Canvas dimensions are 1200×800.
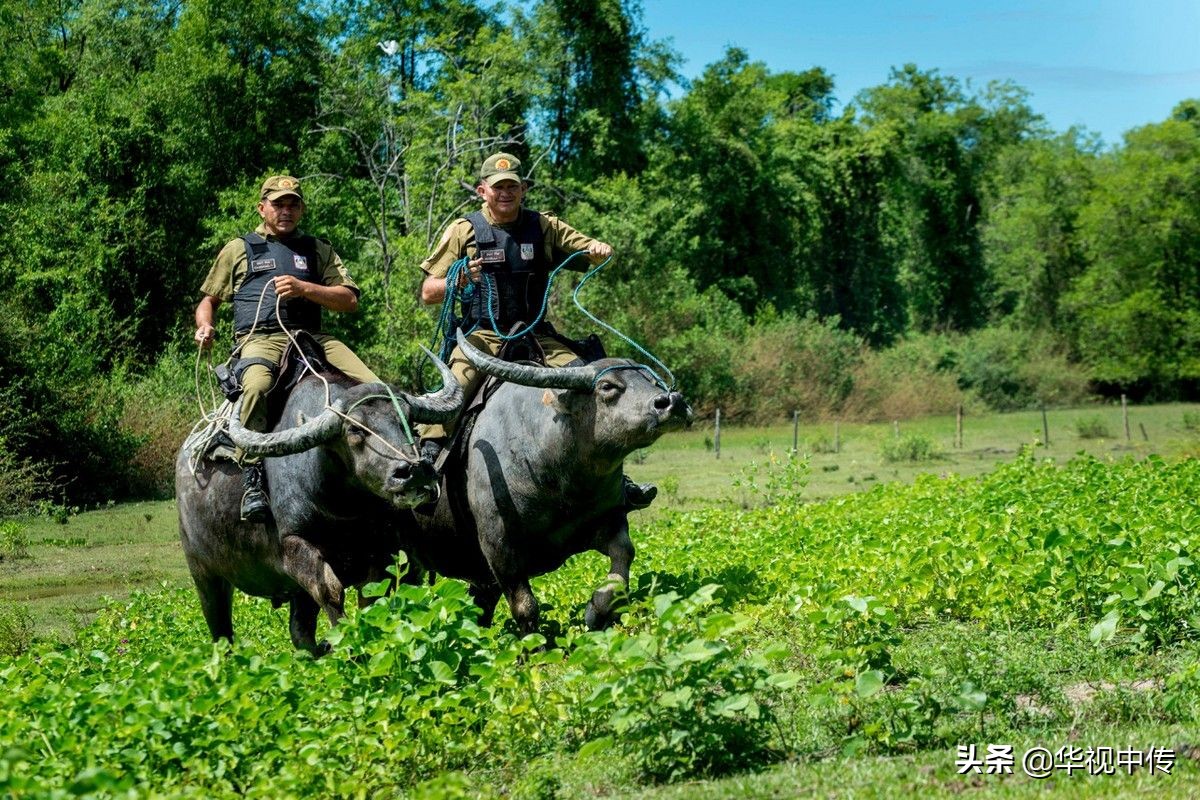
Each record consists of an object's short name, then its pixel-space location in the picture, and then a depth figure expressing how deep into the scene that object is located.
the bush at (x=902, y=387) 45.22
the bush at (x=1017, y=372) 52.62
